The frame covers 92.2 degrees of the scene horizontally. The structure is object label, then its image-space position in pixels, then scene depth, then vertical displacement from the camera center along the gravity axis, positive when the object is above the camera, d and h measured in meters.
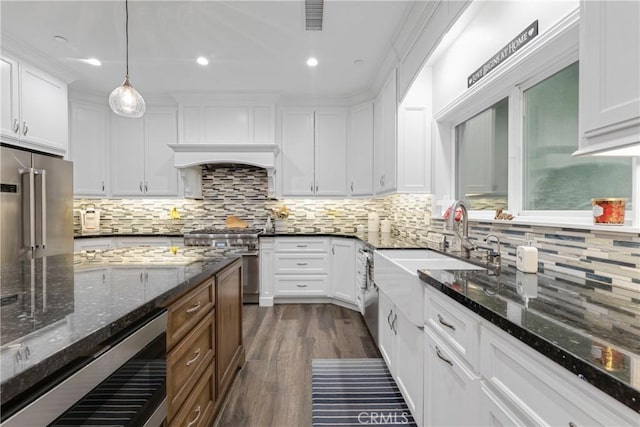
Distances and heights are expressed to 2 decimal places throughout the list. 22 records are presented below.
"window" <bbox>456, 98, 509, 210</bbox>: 2.01 +0.38
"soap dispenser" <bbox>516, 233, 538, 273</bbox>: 1.40 -0.23
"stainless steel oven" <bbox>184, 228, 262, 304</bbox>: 3.92 -0.45
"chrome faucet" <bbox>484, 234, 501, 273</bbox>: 1.59 -0.26
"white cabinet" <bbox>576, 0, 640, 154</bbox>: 0.74 +0.35
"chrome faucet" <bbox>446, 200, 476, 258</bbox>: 1.82 -0.13
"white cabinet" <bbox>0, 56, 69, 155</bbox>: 2.95 +1.05
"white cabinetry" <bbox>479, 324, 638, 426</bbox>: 0.56 -0.41
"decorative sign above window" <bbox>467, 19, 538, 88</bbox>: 1.46 +0.85
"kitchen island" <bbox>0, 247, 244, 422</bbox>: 0.55 -0.27
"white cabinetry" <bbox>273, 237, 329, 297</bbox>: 4.04 -0.74
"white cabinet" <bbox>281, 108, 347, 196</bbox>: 4.36 +0.86
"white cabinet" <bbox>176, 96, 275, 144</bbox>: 4.21 +1.23
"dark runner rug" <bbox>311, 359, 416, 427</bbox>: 1.82 -1.23
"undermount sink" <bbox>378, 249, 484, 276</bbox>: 1.88 -0.35
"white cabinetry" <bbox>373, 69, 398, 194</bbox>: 3.14 +0.81
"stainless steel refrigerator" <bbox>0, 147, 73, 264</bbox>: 2.77 +0.03
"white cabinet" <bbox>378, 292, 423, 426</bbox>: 1.56 -0.86
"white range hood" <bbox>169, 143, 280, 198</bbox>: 4.08 +0.73
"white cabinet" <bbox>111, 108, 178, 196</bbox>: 4.38 +0.75
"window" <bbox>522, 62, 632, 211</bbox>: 1.26 +0.23
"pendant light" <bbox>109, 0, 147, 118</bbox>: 2.11 +0.75
